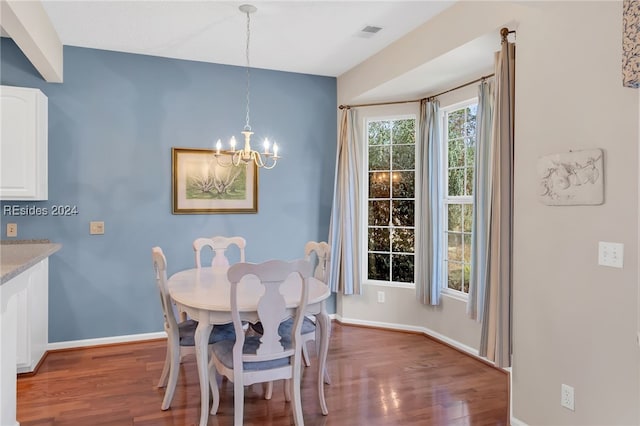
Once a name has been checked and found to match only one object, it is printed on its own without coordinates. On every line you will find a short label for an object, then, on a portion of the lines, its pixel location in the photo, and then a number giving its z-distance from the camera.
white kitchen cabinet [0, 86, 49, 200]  3.52
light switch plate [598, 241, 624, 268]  2.03
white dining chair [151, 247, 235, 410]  2.86
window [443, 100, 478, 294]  4.01
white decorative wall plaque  2.12
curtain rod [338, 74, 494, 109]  3.63
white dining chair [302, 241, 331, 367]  3.25
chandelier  3.16
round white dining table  2.51
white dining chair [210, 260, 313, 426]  2.40
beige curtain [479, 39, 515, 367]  2.64
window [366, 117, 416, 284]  4.67
